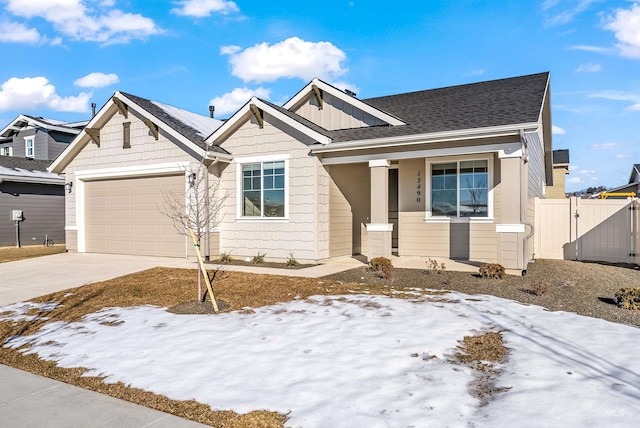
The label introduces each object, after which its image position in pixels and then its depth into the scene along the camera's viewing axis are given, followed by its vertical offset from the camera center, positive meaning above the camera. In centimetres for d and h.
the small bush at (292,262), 1158 -136
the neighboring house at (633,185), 3055 +185
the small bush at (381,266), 957 -127
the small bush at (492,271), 895 -127
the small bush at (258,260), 1230 -138
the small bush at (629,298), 656 -139
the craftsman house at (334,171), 1084 +123
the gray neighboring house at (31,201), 1889 +60
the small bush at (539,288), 757 -139
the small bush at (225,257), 1261 -133
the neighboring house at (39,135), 2506 +476
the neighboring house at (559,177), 2718 +218
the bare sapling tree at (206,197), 1270 +50
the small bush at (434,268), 979 -137
